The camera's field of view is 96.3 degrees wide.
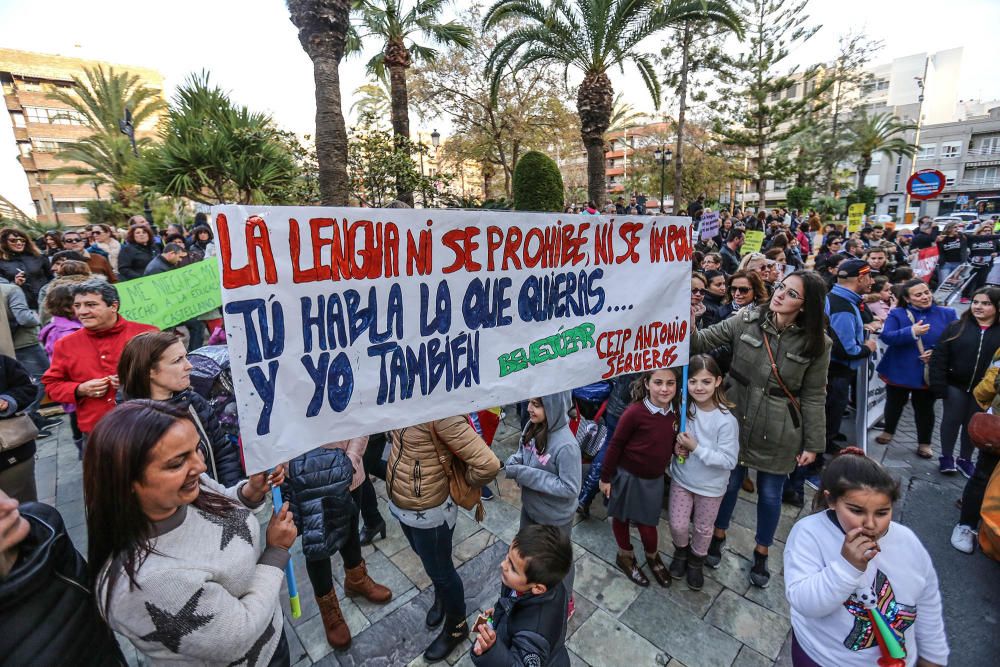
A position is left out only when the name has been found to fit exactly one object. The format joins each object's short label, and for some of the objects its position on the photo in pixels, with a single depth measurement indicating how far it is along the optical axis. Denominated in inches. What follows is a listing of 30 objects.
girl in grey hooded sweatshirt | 95.9
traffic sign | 324.5
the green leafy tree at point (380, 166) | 404.8
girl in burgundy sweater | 110.0
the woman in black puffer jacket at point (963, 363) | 143.3
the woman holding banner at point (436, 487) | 86.9
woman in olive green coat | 108.7
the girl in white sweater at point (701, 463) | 109.7
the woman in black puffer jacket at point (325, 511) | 90.5
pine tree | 928.9
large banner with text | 64.9
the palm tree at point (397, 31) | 457.9
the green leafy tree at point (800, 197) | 1204.5
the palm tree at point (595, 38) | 393.1
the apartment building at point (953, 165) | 1720.0
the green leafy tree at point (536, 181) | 507.7
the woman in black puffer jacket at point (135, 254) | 254.1
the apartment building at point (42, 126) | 1518.2
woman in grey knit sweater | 49.0
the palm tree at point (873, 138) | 1167.6
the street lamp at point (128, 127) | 461.2
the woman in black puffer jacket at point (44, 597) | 42.4
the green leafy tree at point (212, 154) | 397.1
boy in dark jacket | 63.5
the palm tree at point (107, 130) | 935.0
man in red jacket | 111.3
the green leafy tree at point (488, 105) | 799.7
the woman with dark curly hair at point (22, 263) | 225.5
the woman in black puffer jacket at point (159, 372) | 86.3
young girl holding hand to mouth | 62.3
